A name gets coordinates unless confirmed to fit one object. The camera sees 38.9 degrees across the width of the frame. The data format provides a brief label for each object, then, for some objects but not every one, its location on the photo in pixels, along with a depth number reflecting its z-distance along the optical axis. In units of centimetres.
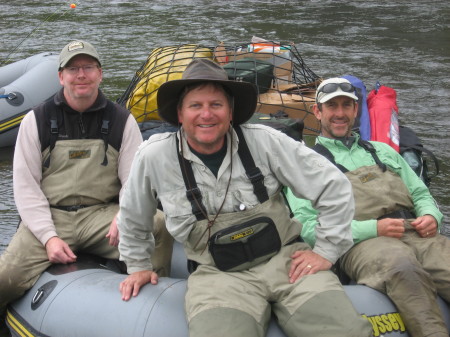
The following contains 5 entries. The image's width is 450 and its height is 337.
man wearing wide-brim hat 264
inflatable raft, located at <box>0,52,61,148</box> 684
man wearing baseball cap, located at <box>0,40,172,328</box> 344
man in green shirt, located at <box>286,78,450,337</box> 284
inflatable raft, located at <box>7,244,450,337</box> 272
